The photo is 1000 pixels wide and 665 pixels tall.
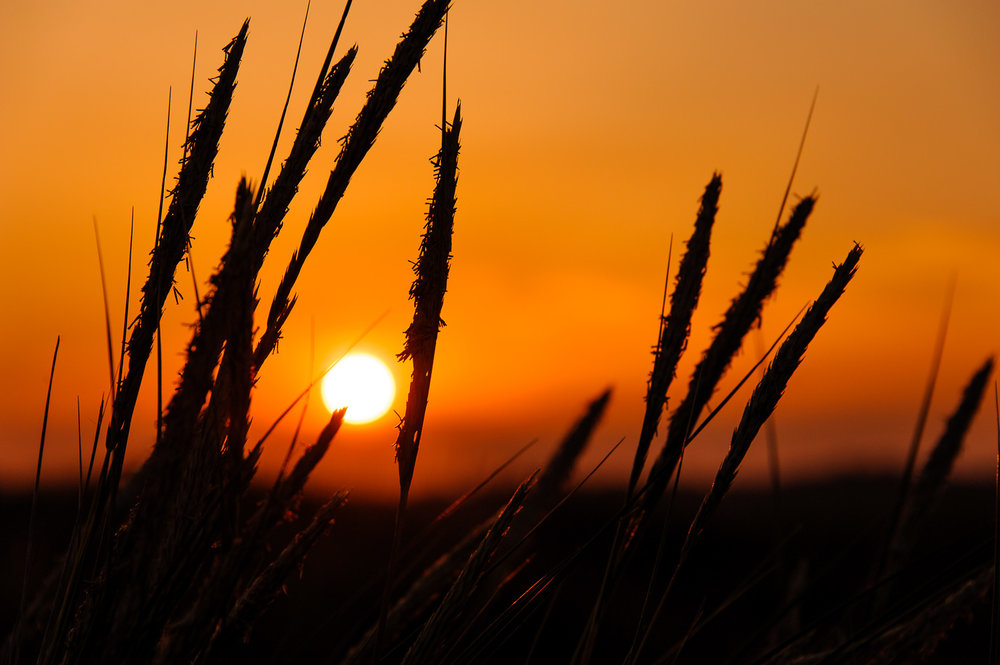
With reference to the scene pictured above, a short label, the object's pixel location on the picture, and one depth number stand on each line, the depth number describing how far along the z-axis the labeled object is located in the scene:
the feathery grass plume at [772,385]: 1.25
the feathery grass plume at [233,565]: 1.15
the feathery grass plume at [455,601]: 1.24
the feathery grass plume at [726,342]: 1.32
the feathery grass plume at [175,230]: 1.23
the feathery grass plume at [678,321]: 1.31
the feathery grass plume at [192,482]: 1.12
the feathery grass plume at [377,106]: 1.22
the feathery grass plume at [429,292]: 1.21
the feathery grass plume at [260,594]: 1.21
